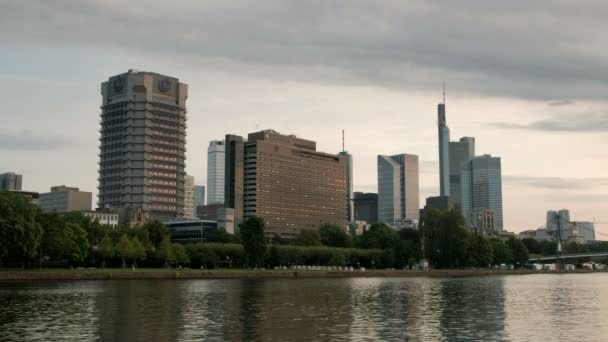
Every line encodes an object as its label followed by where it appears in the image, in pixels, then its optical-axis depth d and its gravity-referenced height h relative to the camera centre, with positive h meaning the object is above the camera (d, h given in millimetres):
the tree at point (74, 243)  177875 +4951
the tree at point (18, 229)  148750 +6993
